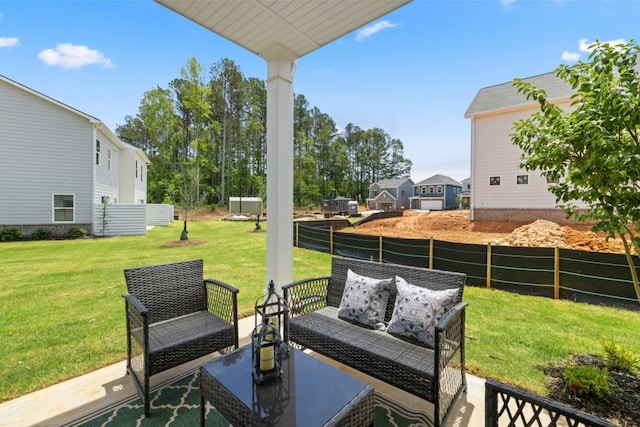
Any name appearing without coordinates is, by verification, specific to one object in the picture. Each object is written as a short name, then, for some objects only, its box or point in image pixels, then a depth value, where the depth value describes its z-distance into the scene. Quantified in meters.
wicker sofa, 1.86
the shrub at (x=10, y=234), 10.25
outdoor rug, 1.95
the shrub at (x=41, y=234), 10.73
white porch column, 2.96
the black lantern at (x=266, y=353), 1.64
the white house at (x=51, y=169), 10.58
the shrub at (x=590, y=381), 2.10
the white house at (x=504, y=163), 12.32
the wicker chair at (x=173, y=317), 2.15
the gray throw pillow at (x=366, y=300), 2.53
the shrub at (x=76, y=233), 11.28
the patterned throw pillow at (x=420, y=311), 2.19
